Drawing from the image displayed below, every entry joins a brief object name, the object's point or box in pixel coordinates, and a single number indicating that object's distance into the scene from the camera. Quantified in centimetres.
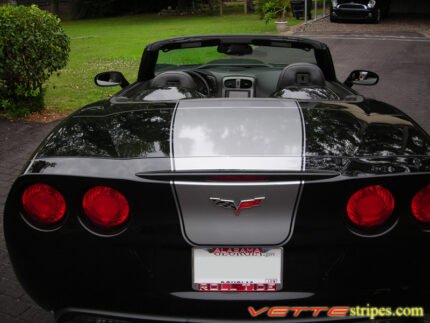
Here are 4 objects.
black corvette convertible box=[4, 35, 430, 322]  196
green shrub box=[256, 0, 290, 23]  2217
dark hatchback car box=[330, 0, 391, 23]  2175
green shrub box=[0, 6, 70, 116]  744
